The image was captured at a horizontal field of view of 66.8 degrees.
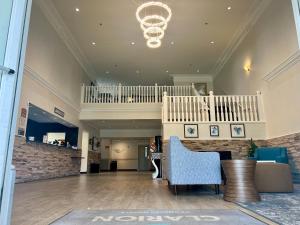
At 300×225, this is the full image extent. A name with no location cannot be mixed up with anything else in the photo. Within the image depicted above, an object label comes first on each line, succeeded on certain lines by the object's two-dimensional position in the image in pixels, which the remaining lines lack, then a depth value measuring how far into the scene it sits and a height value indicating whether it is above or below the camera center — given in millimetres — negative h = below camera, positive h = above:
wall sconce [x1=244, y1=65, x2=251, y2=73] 8316 +3226
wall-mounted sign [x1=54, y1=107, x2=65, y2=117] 8156 +1568
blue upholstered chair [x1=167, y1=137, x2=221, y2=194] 3734 -179
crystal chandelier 5691 +3460
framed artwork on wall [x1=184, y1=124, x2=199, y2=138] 7758 +839
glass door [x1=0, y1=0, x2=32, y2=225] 1209 +394
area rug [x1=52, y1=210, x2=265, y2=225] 2029 -592
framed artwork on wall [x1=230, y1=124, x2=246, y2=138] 7613 +850
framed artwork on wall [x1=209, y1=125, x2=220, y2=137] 7730 +872
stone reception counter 5988 -196
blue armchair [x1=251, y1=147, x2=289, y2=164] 5670 +64
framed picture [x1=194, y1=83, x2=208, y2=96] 12610 +3807
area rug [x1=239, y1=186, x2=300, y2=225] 2139 -592
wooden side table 3158 -359
